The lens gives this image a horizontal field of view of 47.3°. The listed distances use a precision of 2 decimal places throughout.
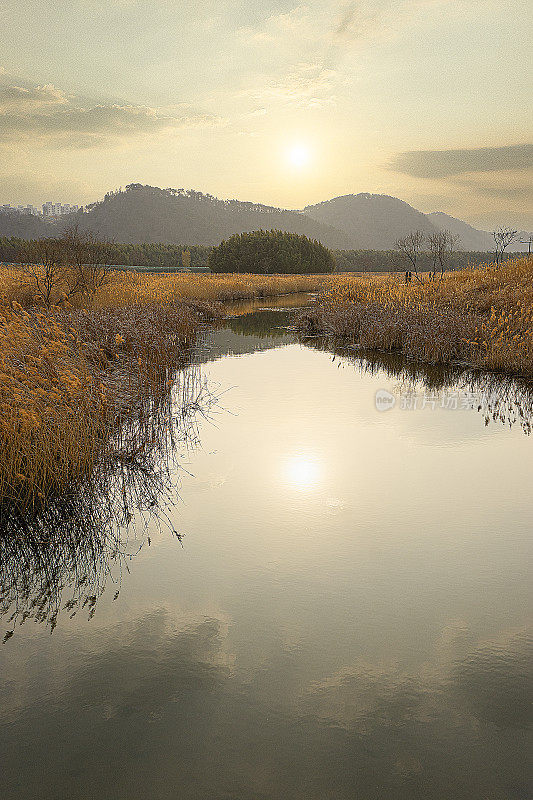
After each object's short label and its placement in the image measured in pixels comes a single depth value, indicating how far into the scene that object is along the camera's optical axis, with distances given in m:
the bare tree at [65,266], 20.05
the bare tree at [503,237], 54.59
